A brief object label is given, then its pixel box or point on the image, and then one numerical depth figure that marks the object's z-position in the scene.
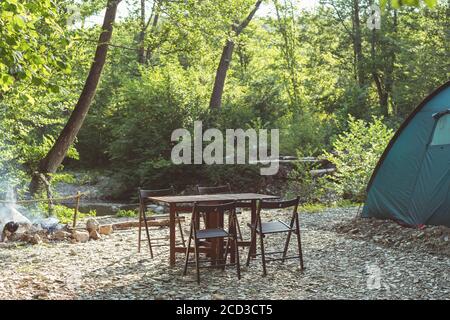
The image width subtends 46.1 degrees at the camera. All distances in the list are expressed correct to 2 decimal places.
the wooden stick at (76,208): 9.69
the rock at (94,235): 9.71
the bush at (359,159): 13.05
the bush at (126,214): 13.84
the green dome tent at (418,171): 8.65
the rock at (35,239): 8.98
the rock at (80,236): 9.41
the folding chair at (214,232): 6.35
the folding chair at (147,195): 7.99
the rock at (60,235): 9.44
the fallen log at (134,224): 11.14
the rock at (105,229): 10.19
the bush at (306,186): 14.60
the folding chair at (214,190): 8.48
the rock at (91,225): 9.82
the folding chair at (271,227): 6.64
